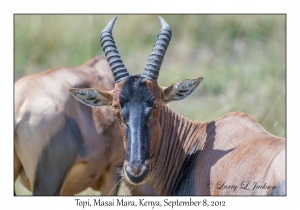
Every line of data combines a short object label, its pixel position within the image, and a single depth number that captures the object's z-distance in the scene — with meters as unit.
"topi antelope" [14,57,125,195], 21.03
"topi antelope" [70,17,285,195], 14.73
